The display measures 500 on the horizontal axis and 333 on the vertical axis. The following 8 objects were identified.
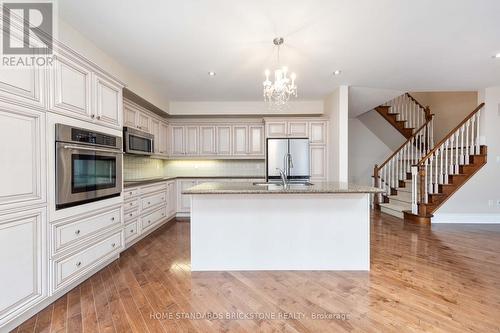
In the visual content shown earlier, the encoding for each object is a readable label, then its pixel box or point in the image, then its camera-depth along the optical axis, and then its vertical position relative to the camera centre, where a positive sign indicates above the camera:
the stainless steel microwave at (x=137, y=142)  3.64 +0.41
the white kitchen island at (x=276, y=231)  2.66 -0.75
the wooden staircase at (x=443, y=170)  4.70 -0.11
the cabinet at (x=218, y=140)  5.48 +0.60
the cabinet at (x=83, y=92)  2.08 +0.76
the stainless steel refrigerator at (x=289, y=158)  4.97 +0.16
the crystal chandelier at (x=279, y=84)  2.67 +0.94
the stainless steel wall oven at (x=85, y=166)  2.08 +0.00
